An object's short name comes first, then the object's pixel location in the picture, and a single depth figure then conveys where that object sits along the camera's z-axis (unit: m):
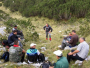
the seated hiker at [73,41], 5.20
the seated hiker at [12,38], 5.27
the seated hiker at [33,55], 4.24
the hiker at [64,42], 5.91
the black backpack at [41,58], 4.48
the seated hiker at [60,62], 2.99
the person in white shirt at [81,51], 3.79
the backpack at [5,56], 4.54
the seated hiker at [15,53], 4.14
